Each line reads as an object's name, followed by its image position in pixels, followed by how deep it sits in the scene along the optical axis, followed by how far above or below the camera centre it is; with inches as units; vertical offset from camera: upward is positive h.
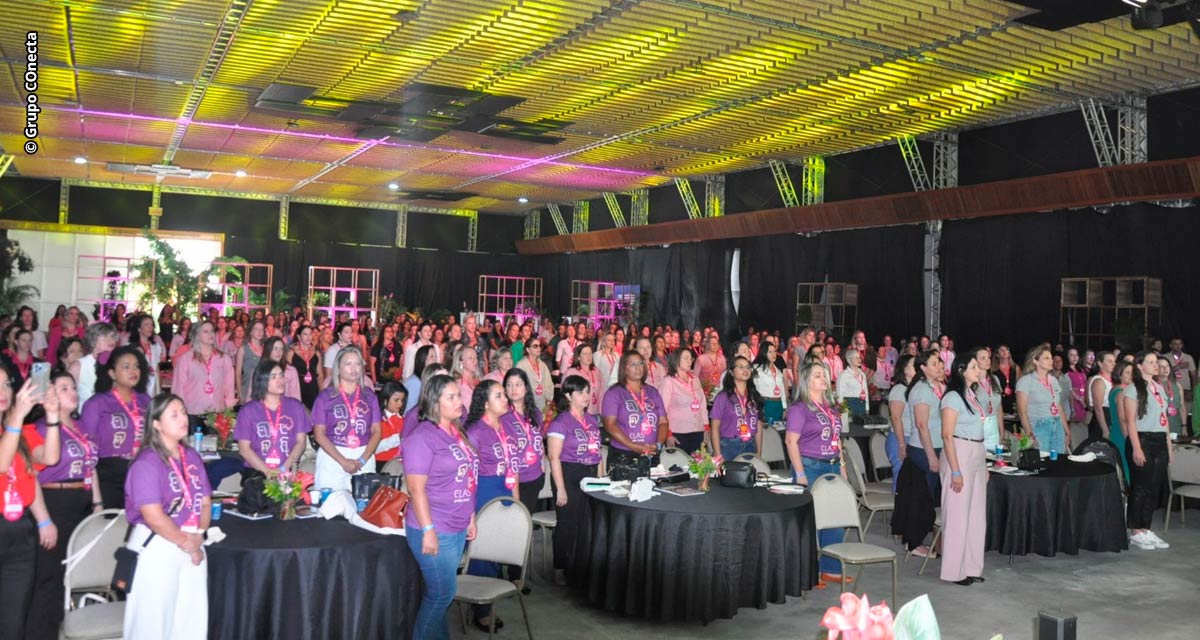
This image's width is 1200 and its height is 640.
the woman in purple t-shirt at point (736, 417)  297.9 -19.9
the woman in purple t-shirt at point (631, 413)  273.6 -18.2
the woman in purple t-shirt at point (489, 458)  221.8 -26.6
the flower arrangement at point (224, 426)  274.7 -25.9
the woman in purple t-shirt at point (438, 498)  176.4 -29.0
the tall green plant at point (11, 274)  705.0 +42.7
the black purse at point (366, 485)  189.8 -28.6
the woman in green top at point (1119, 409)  316.2 -14.8
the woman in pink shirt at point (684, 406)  332.5 -18.8
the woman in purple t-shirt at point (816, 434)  258.8 -21.5
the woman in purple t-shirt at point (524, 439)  237.3 -23.4
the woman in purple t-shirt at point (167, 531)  152.3 -32.8
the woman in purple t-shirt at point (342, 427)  235.3 -21.4
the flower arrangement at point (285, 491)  183.8 -29.5
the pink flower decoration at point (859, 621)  64.1 -17.9
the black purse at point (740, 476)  241.3 -31.1
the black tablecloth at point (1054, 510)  283.7 -44.5
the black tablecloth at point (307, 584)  163.8 -43.2
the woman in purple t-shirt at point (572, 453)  246.8 -27.4
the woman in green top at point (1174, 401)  388.9 -13.5
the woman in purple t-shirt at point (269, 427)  219.8 -20.6
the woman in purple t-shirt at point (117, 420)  220.1 -20.2
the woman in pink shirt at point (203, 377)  325.1 -13.9
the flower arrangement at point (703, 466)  233.6 -27.8
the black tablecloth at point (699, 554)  212.1 -45.9
